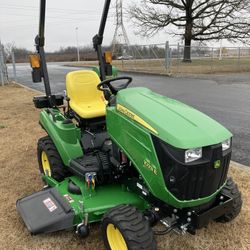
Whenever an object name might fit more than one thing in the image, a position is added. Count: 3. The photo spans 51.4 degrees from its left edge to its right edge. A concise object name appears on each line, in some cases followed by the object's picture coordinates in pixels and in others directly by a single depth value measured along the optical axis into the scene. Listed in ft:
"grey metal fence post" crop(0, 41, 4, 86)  34.53
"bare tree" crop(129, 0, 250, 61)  59.76
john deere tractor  5.44
